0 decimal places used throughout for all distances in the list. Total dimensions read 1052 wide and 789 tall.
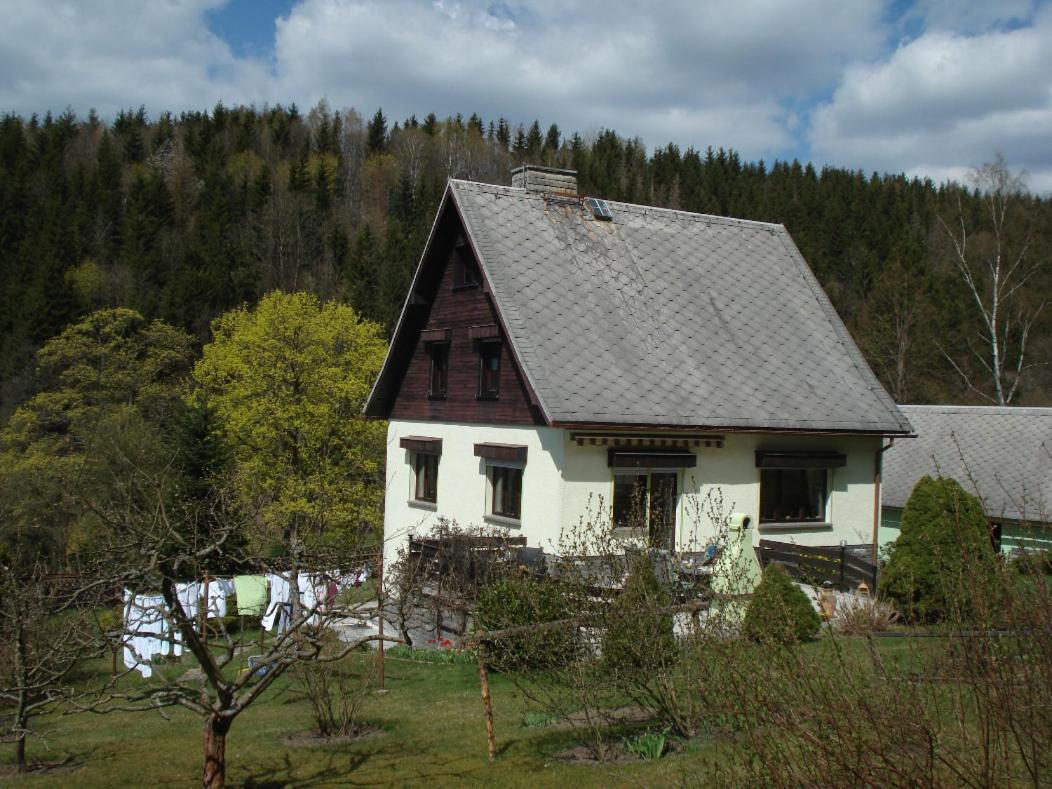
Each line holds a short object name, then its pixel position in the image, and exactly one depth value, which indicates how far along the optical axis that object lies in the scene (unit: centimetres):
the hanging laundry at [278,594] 1944
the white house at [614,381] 1838
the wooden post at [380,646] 1339
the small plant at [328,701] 1109
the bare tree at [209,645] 753
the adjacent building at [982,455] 2420
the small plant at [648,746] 857
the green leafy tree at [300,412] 3369
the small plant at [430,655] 1631
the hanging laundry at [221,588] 2214
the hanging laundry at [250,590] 2236
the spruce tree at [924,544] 1478
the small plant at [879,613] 1358
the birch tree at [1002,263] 3456
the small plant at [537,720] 1070
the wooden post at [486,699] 918
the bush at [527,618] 986
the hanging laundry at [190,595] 1969
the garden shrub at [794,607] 882
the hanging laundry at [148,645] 1973
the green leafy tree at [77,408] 3334
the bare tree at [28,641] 991
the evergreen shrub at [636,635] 859
